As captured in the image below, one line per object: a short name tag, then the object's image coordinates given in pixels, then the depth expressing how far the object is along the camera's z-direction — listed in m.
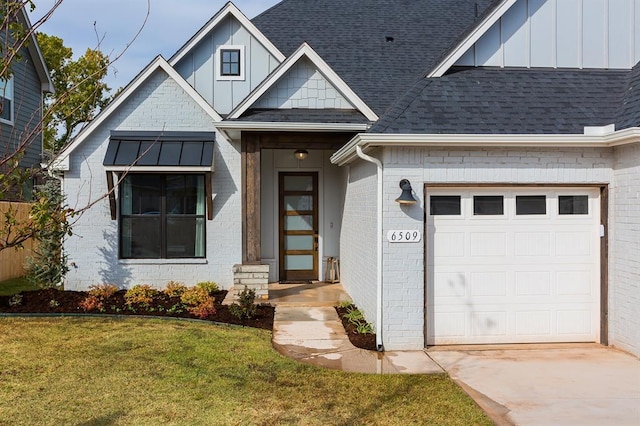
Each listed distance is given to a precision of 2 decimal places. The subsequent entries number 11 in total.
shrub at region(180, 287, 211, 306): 10.48
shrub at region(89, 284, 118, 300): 11.05
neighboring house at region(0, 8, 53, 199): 17.16
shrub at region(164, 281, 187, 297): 11.43
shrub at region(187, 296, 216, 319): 9.71
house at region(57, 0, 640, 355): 7.96
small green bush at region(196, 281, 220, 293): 11.90
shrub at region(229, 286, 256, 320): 9.53
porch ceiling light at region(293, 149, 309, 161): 12.71
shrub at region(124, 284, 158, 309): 10.55
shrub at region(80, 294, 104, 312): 10.23
